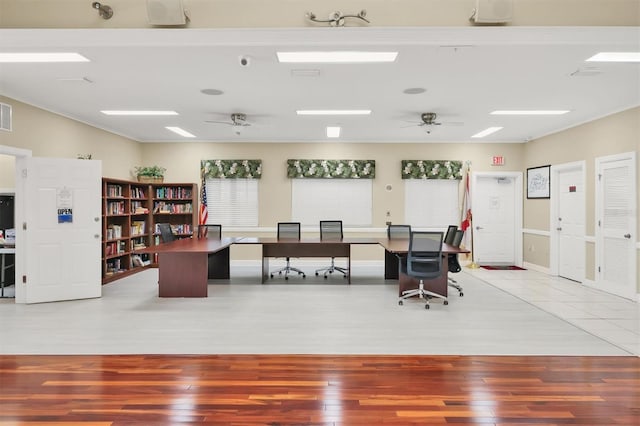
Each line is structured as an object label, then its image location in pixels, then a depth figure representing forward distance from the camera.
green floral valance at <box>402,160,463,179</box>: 8.74
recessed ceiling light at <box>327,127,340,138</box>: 7.50
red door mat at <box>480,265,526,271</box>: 8.38
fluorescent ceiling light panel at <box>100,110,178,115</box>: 6.25
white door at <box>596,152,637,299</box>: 5.68
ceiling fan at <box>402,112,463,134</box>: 6.32
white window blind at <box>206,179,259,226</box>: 8.94
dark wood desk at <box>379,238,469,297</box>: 5.55
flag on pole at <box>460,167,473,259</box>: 8.60
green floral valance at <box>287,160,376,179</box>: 8.77
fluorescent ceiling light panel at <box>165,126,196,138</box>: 7.55
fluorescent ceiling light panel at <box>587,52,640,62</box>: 3.84
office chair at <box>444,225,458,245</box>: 6.64
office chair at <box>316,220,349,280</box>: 7.41
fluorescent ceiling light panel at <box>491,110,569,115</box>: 6.14
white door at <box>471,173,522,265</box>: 8.94
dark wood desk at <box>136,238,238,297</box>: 5.66
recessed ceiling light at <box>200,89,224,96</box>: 5.08
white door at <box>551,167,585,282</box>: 6.86
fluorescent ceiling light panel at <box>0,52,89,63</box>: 3.86
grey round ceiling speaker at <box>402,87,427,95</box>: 4.97
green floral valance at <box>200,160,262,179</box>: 8.77
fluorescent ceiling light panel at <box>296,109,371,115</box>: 6.17
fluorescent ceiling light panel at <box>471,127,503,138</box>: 7.44
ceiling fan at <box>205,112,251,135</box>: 6.41
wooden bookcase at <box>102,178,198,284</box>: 6.97
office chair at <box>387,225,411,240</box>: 7.28
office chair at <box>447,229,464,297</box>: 5.95
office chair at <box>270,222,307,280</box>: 7.37
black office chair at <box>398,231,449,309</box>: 5.18
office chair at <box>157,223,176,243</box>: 6.69
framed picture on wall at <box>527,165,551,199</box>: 7.86
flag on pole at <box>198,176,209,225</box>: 8.61
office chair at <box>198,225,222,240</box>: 7.40
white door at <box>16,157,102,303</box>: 5.25
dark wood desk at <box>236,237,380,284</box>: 6.84
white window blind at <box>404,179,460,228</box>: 8.90
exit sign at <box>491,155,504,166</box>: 8.82
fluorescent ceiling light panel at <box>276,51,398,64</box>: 3.84
